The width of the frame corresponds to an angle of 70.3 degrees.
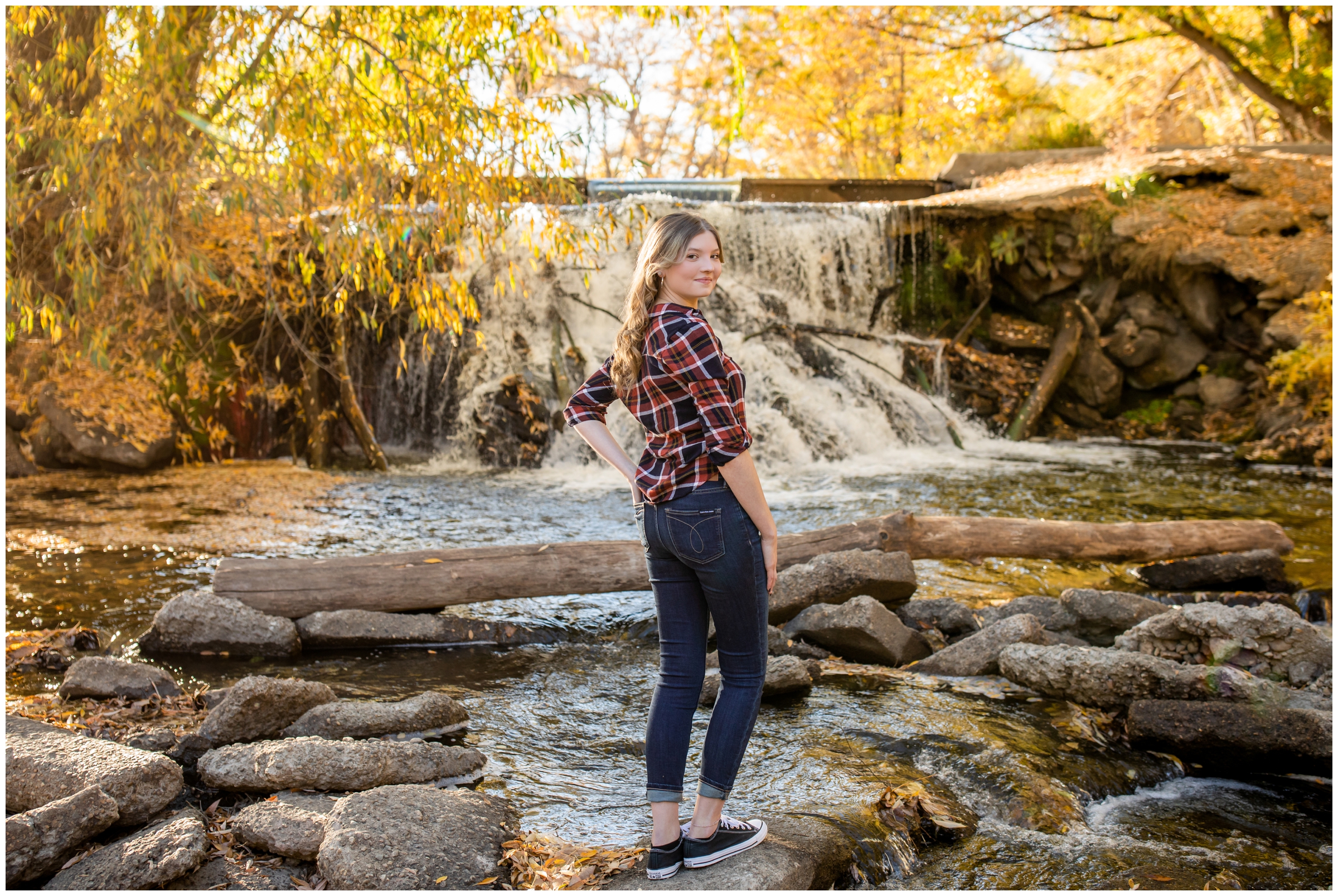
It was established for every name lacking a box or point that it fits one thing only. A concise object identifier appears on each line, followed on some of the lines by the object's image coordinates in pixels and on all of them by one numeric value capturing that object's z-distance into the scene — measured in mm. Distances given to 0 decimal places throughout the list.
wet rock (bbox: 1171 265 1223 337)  13836
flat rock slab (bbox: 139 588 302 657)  5090
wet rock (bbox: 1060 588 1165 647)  5379
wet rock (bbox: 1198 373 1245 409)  13602
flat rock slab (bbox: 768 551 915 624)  5570
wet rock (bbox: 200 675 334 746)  3795
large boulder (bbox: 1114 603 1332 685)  4613
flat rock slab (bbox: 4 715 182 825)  3033
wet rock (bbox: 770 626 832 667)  5117
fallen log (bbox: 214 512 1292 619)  5328
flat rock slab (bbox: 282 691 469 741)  3854
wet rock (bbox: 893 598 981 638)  5562
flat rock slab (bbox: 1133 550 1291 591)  6355
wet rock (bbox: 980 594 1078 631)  5441
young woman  2475
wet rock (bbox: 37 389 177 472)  10906
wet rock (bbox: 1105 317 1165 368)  13969
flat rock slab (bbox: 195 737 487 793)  3342
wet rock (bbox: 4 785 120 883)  2701
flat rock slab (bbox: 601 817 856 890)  2621
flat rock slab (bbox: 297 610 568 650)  5219
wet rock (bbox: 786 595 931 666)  5066
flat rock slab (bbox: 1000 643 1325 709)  4250
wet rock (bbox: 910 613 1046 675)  4887
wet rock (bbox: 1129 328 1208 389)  13992
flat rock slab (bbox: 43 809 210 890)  2697
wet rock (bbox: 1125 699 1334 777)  3701
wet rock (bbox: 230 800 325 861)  2895
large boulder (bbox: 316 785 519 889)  2738
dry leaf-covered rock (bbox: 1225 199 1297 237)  13125
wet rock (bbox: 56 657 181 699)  4344
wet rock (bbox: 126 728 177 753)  3705
